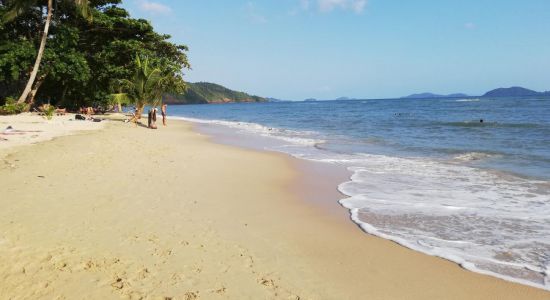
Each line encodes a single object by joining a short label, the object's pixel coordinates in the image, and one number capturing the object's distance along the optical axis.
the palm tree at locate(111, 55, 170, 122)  23.73
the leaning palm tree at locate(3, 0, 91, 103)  22.17
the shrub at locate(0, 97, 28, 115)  21.45
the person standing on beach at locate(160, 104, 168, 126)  25.80
